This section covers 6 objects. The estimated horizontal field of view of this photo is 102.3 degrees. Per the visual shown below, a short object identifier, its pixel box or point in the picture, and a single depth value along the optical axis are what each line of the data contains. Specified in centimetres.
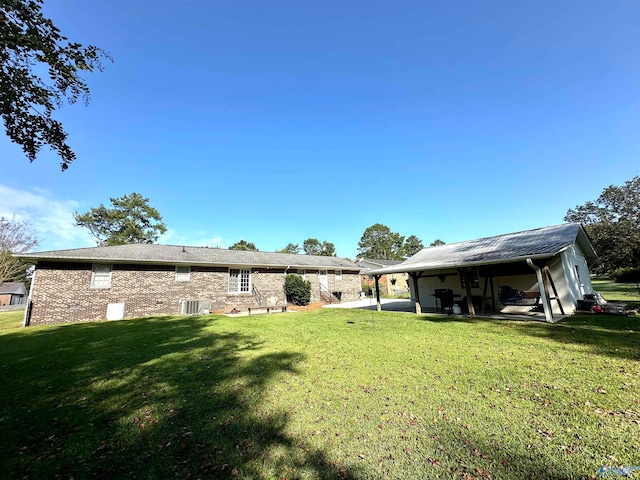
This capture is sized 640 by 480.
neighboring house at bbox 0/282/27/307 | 3409
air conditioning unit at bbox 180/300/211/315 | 1520
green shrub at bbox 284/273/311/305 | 1895
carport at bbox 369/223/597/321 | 1034
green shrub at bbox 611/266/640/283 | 2558
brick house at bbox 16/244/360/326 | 1257
